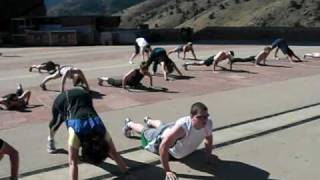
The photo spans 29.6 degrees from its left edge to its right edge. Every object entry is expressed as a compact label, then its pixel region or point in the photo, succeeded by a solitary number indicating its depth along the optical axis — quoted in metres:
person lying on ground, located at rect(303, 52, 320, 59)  24.11
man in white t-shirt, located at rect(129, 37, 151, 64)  21.83
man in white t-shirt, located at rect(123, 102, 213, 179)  7.23
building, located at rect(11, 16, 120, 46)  37.71
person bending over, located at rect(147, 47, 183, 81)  16.58
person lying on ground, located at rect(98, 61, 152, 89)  14.92
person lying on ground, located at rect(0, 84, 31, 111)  12.46
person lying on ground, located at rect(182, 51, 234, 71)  19.08
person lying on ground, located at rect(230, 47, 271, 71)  20.70
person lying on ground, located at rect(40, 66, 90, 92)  13.63
